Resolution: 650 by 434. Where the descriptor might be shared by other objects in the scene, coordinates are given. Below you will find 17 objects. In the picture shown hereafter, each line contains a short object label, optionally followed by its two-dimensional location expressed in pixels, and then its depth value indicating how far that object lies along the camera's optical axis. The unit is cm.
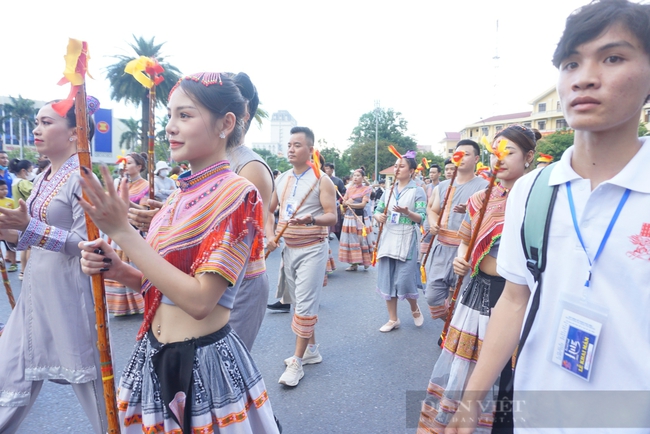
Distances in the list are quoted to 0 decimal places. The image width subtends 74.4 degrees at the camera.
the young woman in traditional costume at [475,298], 259
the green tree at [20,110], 4394
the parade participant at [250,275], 227
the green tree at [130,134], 4109
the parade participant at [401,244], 467
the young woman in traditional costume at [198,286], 137
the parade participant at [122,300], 498
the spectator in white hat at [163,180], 758
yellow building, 4900
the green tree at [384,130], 6034
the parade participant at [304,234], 355
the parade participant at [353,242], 802
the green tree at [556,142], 2869
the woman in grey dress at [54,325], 219
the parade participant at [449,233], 396
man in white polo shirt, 105
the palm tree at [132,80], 2497
